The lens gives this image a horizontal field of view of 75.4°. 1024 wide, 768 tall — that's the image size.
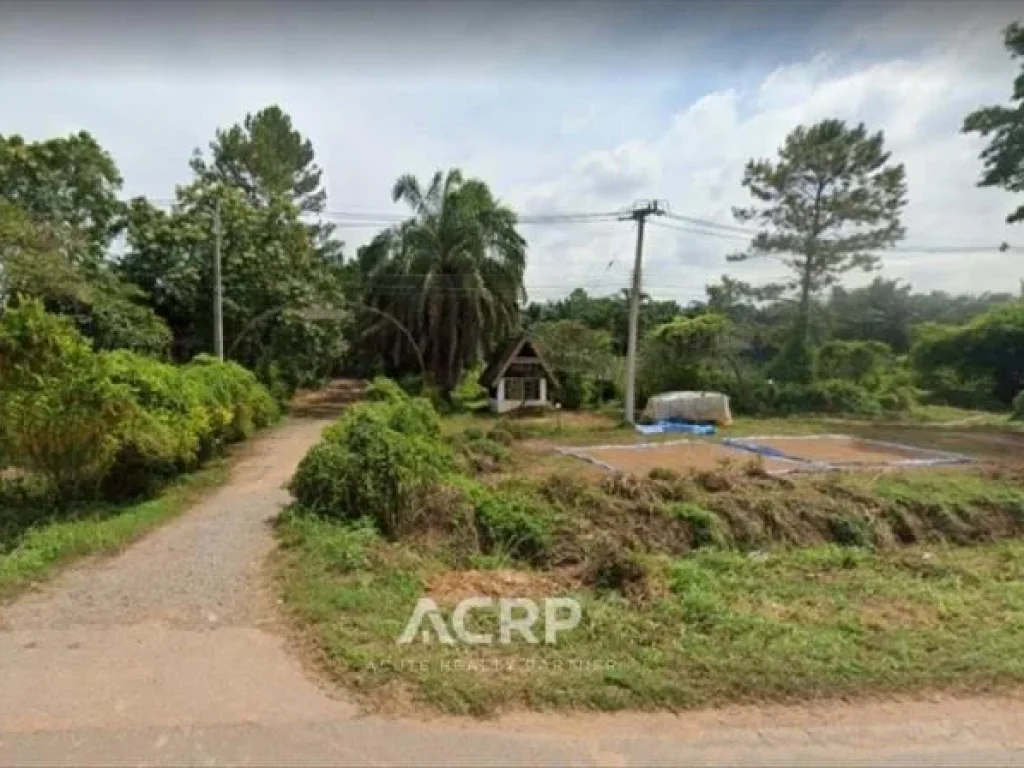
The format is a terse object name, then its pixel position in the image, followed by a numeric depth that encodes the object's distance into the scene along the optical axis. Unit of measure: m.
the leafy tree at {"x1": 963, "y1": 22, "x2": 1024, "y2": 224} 19.00
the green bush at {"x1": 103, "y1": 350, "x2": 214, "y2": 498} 8.35
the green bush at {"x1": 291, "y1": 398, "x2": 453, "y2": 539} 7.07
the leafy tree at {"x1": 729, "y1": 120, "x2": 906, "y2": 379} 27.33
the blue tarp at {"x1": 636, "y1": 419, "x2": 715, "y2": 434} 19.34
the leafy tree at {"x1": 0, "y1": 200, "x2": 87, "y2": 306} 13.00
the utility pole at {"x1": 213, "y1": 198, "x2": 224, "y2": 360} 18.25
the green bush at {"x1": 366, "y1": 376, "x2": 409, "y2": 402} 17.48
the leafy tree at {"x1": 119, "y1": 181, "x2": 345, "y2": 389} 21.00
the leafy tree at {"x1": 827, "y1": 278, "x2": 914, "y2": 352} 37.12
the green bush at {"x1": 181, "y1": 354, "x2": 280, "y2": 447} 11.84
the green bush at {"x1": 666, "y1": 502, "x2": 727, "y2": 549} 7.51
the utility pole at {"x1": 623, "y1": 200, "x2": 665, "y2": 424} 19.67
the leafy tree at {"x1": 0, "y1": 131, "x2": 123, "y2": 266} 17.64
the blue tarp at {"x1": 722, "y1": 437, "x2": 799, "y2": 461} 15.12
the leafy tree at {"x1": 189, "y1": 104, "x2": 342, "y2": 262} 33.22
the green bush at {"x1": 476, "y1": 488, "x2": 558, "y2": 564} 6.68
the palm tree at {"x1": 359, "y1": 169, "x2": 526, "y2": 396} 23.50
